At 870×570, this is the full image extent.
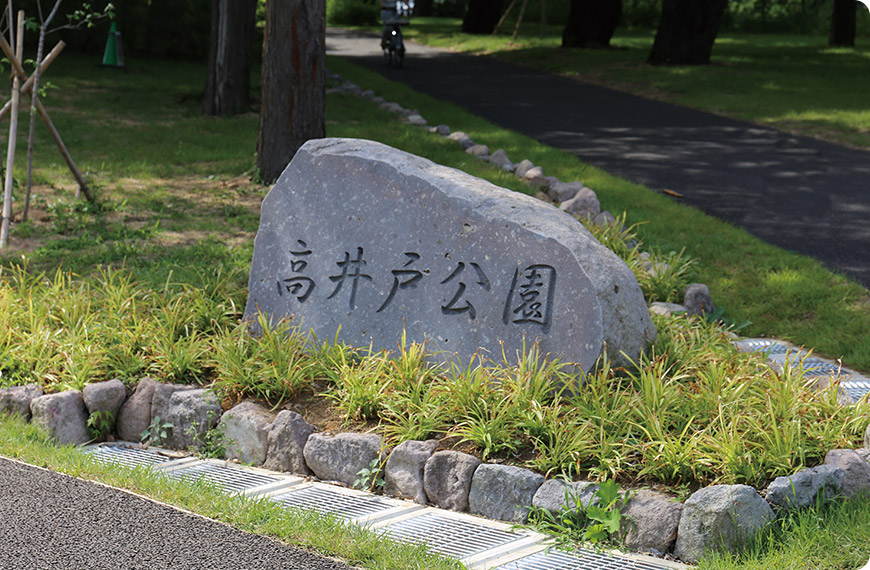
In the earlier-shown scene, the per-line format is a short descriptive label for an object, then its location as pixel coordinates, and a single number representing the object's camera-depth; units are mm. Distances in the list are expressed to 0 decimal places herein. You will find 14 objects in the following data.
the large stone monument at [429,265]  4324
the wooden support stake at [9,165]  6742
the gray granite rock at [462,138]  10685
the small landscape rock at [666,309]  5441
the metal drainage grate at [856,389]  4586
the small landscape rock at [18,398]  4555
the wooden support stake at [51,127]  7070
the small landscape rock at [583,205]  7445
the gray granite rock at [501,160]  9441
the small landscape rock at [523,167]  9148
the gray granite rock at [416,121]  12247
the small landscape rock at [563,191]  8102
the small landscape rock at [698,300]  5770
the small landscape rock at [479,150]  10098
